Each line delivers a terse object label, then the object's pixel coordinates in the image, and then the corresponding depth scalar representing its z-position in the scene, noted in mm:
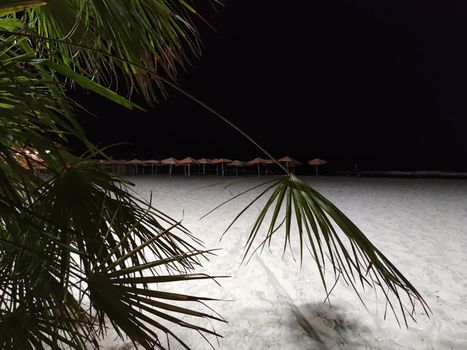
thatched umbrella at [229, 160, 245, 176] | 29298
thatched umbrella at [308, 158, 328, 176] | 28562
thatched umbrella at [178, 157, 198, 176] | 25781
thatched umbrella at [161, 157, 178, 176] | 25731
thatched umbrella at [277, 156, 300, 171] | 27250
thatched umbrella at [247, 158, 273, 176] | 28888
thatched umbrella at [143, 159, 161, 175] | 25969
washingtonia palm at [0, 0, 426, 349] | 779
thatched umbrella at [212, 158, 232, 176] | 27978
